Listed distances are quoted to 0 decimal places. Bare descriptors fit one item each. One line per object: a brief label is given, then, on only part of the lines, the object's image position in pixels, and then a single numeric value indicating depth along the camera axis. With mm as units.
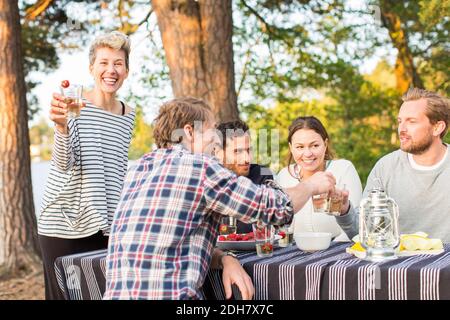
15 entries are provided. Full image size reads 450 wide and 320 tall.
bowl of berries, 2450
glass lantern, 2174
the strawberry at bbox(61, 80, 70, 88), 2450
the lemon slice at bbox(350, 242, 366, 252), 2226
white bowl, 2346
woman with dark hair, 3051
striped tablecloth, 1912
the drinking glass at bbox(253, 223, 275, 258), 2311
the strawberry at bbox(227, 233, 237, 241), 2529
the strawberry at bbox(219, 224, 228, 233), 2703
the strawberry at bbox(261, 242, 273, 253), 2307
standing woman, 2861
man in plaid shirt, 1861
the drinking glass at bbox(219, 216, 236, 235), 2701
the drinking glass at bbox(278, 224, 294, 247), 2564
